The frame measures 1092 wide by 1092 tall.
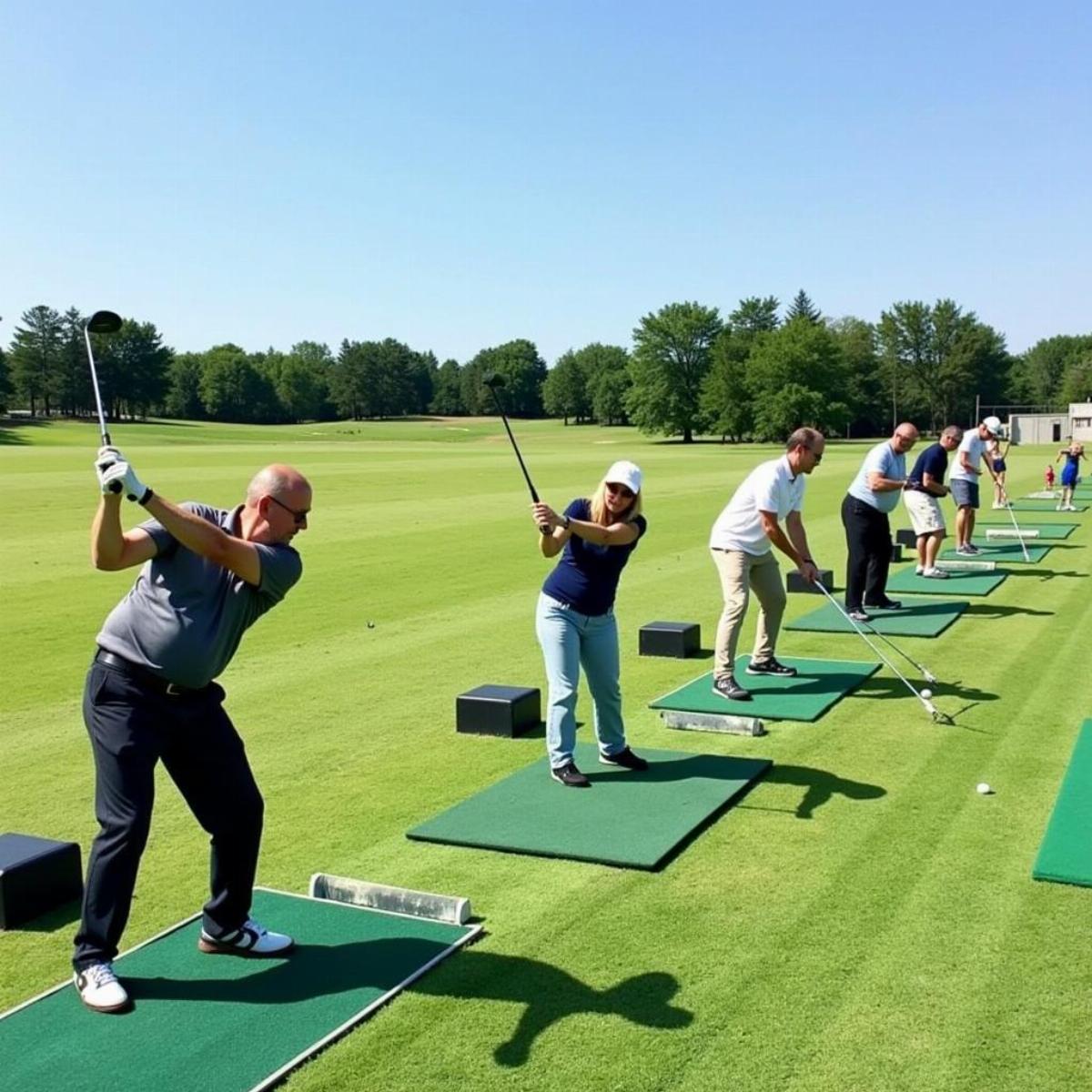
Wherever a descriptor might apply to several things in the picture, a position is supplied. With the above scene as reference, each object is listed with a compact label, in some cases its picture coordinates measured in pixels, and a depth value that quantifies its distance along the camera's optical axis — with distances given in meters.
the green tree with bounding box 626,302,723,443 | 101.69
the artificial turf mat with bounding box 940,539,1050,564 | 17.55
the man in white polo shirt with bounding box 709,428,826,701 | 8.95
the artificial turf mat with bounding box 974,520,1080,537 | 20.97
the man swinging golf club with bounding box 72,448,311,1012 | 4.10
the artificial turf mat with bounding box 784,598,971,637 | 11.82
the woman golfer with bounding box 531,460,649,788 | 6.61
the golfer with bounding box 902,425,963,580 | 14.97
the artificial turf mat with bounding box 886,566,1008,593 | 14.52
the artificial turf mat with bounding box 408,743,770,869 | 5.80
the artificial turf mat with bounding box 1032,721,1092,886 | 5.36
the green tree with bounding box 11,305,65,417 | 98.62
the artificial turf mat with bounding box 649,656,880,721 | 8.52
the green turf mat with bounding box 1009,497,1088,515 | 26.97
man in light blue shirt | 12.57
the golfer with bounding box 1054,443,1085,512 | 25.72
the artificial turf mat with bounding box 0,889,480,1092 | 3.79
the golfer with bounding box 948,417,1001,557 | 17.27
